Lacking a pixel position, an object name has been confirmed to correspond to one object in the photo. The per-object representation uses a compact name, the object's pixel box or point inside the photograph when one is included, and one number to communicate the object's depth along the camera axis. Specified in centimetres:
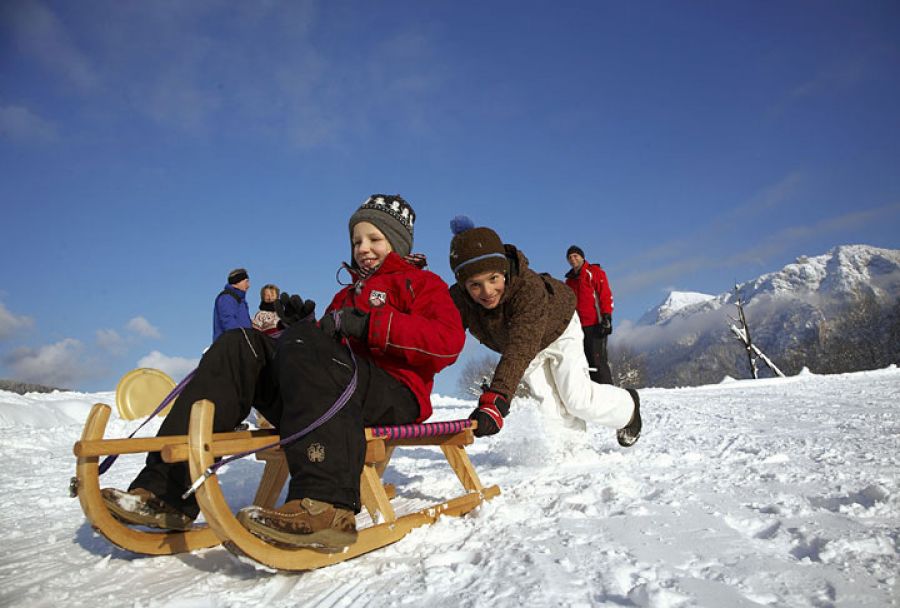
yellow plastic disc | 775
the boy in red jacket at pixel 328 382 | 167
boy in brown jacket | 300
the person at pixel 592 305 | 677
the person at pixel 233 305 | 591
